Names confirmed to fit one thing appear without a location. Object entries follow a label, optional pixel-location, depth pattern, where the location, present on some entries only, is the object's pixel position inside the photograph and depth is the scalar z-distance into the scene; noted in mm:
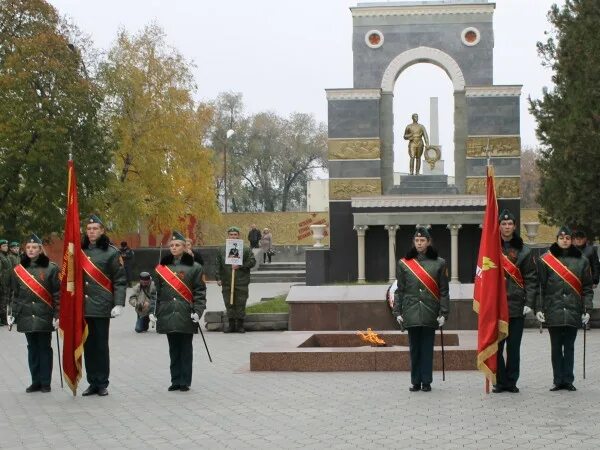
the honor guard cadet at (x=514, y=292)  11828
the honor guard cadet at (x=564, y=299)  11859
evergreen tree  25219
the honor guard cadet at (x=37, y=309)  12367
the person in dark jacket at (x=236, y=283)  20594
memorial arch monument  34875
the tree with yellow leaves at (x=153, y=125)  43219
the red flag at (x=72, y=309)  11992
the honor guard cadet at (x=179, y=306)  12227
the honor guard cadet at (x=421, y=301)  11938
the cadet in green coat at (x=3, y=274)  21609
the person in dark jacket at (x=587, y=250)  17406
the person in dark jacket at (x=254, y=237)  48656
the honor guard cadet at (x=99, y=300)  12070
